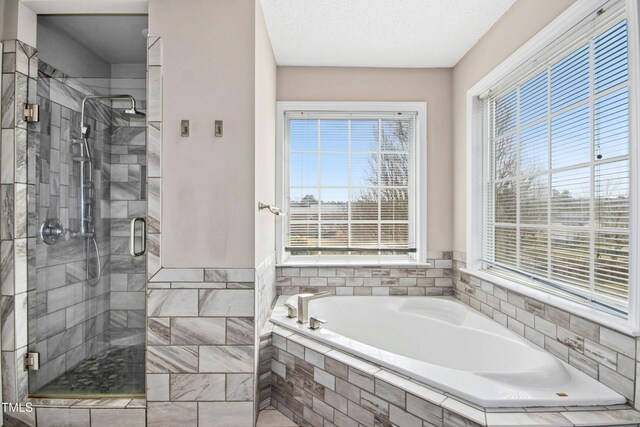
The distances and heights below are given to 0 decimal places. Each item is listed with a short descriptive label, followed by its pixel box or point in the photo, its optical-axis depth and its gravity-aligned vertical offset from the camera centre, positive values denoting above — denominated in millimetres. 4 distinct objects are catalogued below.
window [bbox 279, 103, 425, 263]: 2916 +246
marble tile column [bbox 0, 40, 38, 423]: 1823 -52
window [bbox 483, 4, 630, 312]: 1399 +214
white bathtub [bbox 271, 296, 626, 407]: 1329 -692
